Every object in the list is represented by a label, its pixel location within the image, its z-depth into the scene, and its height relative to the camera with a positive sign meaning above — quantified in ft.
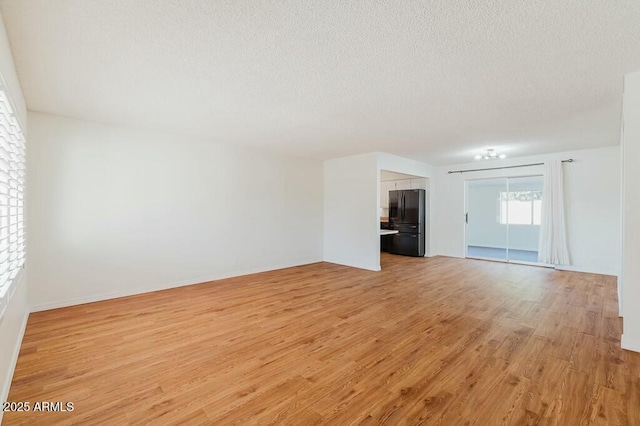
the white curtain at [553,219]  19.31 -0.54
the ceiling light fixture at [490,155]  19.04 +4.00
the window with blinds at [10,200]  6.08 +0.24
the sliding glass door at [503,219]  25.67 -0.79
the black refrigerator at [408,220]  25.29 -0.89
